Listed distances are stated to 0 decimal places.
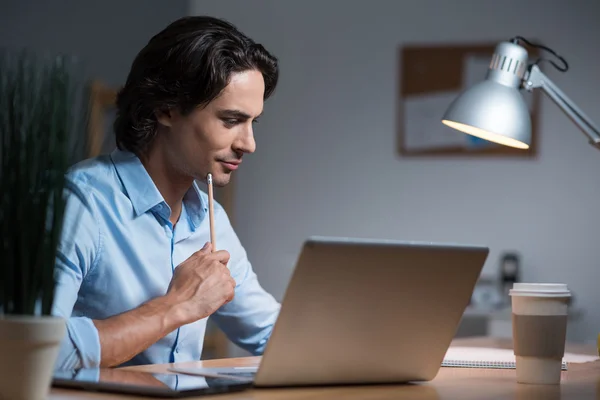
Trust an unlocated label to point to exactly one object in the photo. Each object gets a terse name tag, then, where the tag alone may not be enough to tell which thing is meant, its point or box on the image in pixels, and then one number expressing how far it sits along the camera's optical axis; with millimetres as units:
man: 3075
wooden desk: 2567
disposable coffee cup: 2750
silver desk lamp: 3194
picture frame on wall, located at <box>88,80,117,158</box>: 7595
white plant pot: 2402
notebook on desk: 2968
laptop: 2568
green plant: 2358
